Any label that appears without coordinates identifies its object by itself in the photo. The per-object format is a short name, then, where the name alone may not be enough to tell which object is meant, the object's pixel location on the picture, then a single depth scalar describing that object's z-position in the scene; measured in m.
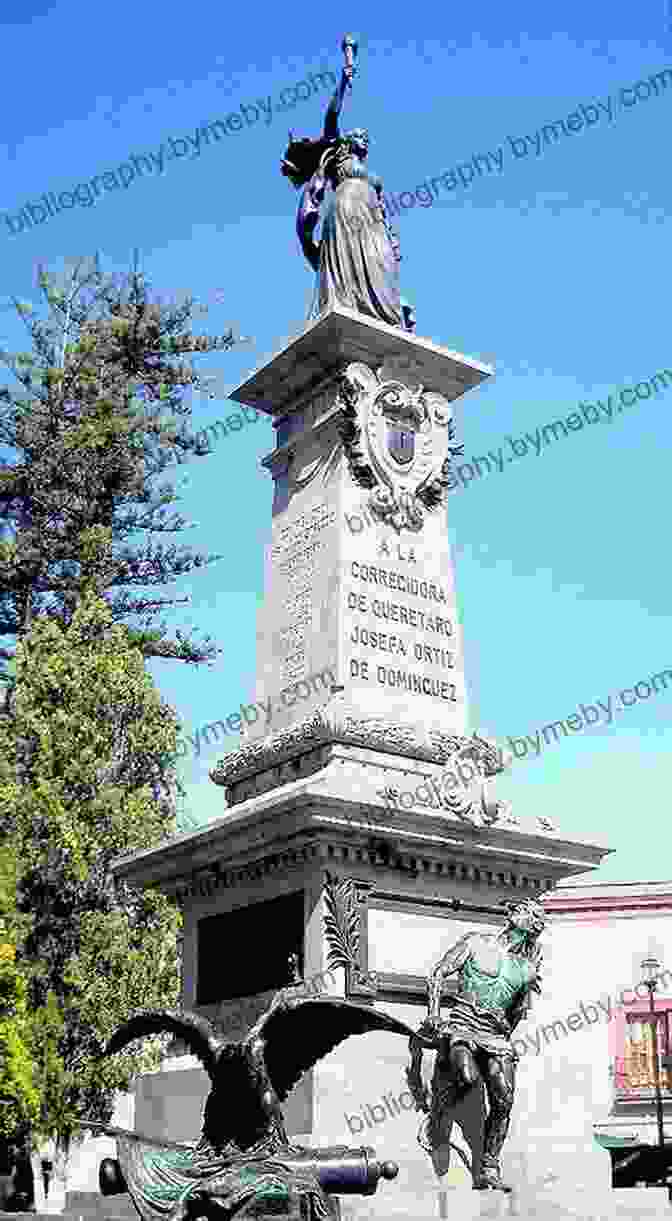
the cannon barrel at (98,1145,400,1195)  10.58
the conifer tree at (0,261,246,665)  31.52
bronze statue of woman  18.75
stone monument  13.76
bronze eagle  10.41
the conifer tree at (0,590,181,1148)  24.20
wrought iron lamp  26.70
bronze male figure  13.07
